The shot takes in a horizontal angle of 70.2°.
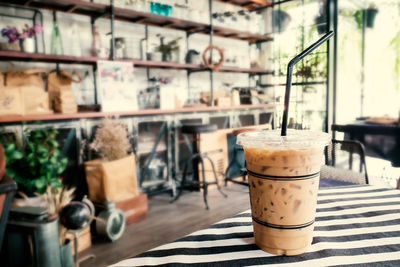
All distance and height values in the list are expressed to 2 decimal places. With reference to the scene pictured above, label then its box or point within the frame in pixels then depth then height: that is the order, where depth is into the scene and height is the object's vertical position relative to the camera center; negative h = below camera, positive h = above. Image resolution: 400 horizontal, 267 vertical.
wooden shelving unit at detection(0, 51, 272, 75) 2.50 +0.50
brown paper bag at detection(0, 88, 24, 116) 2.24 +0.07
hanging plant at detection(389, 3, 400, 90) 6.04 +0.93
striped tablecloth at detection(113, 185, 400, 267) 0.50 -0.27
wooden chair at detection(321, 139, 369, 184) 1.47 -0.38
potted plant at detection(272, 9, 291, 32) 5.01 +1.47
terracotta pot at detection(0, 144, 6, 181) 0.91 -0.17
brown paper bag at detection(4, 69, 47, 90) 2.44 +0.28
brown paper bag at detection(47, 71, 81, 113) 2.61 +0.15
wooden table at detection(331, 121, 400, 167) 2.78 -0.38
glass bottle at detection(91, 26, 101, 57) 3.02 +0.69
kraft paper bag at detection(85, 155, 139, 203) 2.41 -0.62
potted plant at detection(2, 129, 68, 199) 2.00 -0.43
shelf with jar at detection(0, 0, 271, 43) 2.90 +1.09
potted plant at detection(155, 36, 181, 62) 3.60 +0.71
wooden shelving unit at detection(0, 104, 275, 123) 2.29 -0.06
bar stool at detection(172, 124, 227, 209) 3.01 -0.35
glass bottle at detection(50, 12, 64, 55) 2.83 +0.67
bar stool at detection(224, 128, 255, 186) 3.54 -0.76
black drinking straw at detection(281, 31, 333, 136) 0.51 +0.06
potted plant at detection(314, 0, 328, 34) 3.69 +1.21
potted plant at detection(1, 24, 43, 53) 2.47 +0.65
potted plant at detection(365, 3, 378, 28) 5.93 +1.80
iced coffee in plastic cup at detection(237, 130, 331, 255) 0.50 -0.15
